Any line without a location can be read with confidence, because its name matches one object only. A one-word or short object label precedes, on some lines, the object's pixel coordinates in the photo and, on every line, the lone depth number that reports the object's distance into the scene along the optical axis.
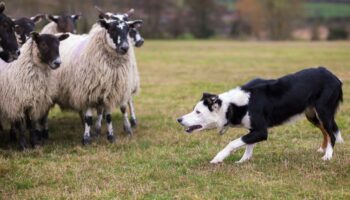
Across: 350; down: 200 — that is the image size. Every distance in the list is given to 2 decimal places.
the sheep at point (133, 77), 11.45
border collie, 8.54
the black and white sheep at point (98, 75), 10.88
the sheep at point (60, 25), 13.76
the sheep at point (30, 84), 10.30
